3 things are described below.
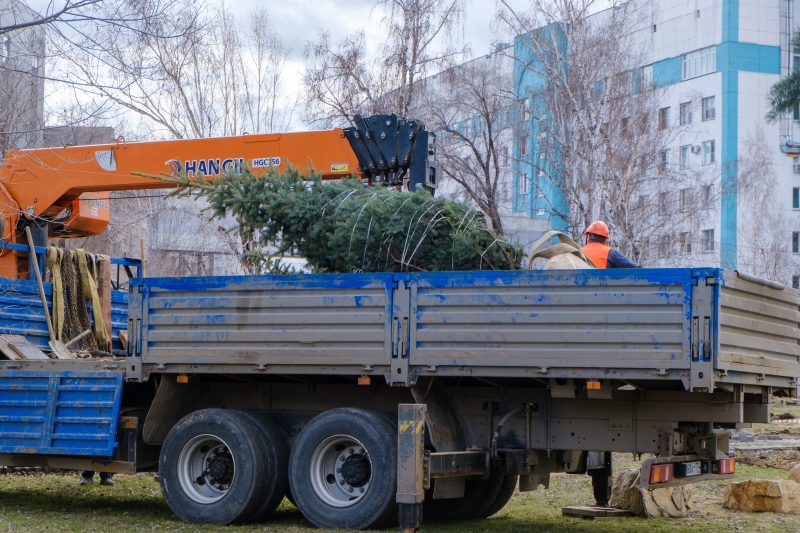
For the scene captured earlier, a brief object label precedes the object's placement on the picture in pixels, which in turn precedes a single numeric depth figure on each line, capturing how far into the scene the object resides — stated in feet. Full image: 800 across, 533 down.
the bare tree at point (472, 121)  80.33
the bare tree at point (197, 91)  84.64
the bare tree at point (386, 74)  80.23
